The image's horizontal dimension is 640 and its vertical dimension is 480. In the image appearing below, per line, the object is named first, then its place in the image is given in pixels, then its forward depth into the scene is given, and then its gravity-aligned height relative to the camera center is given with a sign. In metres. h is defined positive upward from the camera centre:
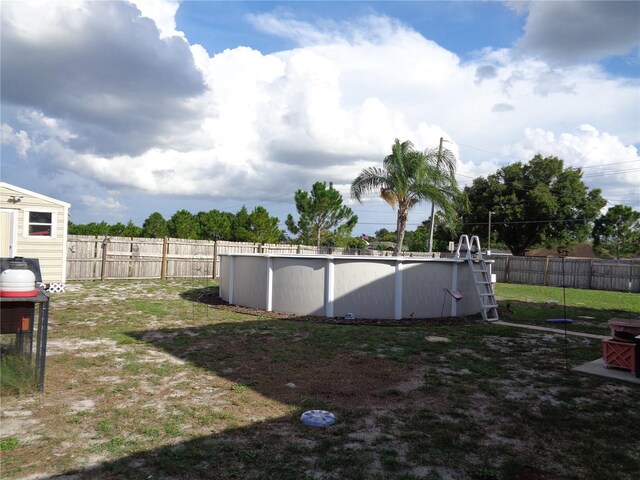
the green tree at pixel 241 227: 32.50 +1.34
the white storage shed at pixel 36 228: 12.73 +0.25
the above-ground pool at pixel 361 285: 9.88 -0.89
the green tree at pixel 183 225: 37.09 +1.47
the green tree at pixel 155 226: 38.81 +1.36
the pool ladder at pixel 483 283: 10.51 -0.76
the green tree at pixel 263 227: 31.88 +1.37
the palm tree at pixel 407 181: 18.81 +3.08
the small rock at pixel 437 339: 7.93 -1.67
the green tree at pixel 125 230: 38.62 +0.89
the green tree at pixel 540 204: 34.34 +4.14
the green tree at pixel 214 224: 34.91 +1.60
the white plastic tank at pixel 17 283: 4.39 -0.49
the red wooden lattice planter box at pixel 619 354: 6.09 -1.41
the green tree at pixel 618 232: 43.09 +2.60
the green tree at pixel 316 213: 30.16 +2.47
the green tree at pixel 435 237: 39.16 +1.36
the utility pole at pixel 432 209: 19.89 +2.17
